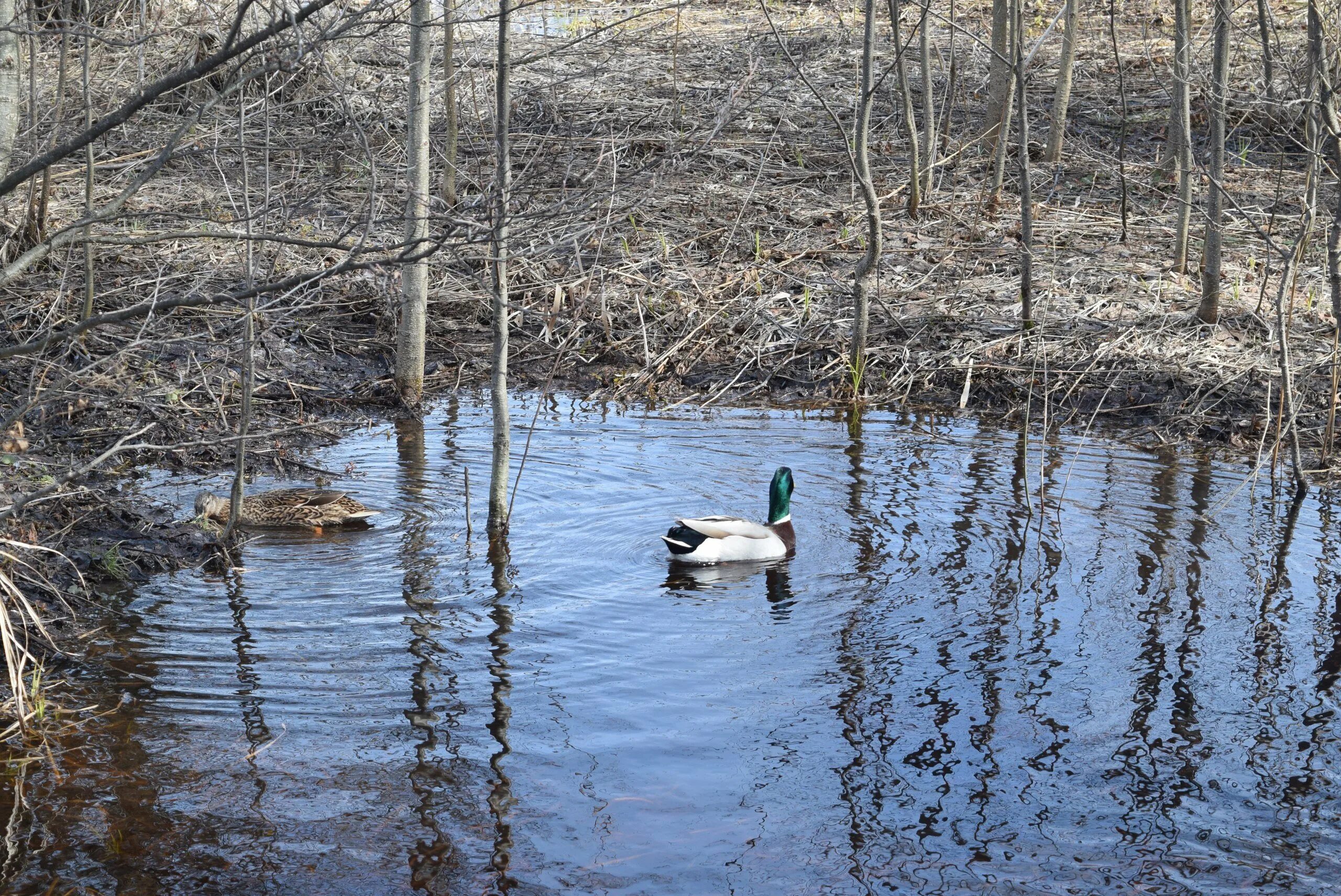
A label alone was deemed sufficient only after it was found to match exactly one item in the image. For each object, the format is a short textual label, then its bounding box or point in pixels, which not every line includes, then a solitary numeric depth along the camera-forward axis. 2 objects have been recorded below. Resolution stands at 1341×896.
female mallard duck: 15.95
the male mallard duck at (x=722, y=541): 15.26
